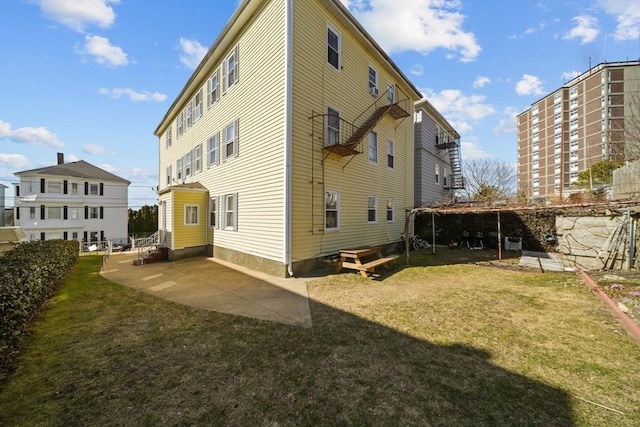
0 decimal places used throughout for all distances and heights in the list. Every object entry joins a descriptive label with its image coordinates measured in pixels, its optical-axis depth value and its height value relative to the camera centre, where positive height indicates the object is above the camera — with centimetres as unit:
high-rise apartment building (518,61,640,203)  4662 +1900
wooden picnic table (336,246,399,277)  845 -179
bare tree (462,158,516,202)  3012 +426
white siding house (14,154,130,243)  2847 +111
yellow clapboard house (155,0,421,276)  872 +284
